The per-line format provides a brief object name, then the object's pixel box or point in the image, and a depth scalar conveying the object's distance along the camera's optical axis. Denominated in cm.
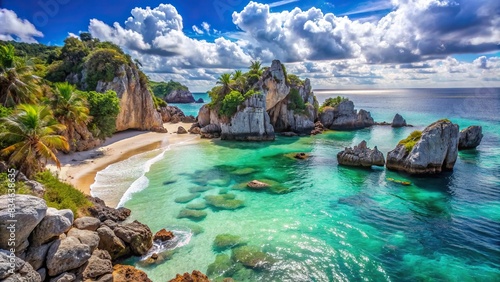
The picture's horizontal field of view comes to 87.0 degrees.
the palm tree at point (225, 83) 5784
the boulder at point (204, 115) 6188
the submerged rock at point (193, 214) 2081
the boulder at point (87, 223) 1398
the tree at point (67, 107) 3041
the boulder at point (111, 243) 1458
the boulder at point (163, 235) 1731
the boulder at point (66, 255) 1087
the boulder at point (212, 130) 5611
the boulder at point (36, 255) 1048
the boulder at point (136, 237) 1562
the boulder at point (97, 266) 1192
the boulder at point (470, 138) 4491
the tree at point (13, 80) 2453
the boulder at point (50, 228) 1086
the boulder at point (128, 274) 1259
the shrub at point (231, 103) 5275
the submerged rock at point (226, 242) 1692
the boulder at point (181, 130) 5736
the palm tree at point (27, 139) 1633
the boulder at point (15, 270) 855
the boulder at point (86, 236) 1238
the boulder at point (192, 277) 1281
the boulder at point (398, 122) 7270
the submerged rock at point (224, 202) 2308
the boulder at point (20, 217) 962
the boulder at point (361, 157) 3512
